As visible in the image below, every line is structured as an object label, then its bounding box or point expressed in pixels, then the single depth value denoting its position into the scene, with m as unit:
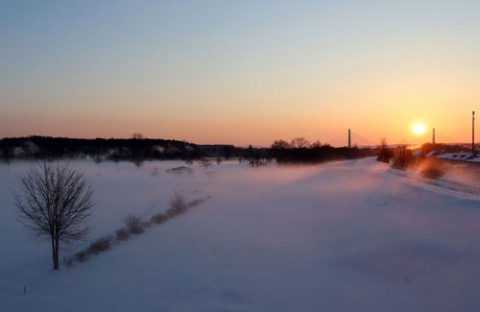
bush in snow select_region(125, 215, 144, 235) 27.67
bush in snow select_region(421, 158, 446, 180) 59.22
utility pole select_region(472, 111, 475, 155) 73.62
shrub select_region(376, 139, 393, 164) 114.75
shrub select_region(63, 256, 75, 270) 20.30
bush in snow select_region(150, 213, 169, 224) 31.82
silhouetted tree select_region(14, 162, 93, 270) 20.78
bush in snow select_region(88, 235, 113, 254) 22.83
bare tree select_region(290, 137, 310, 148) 143.49
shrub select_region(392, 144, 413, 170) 79.62
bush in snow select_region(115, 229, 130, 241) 25.79
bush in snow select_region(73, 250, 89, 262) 21.23
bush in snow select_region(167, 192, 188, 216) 35.97
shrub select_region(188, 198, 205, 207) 40.95
